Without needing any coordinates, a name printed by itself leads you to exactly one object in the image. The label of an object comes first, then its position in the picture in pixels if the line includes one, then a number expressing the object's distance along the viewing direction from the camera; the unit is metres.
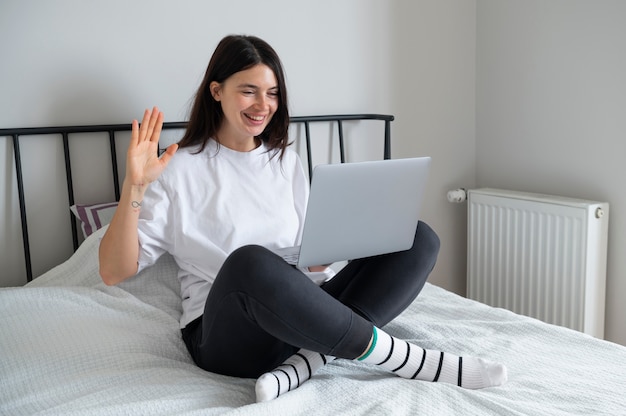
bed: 1.12
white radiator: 1.94
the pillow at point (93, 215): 1.66
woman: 1.14
